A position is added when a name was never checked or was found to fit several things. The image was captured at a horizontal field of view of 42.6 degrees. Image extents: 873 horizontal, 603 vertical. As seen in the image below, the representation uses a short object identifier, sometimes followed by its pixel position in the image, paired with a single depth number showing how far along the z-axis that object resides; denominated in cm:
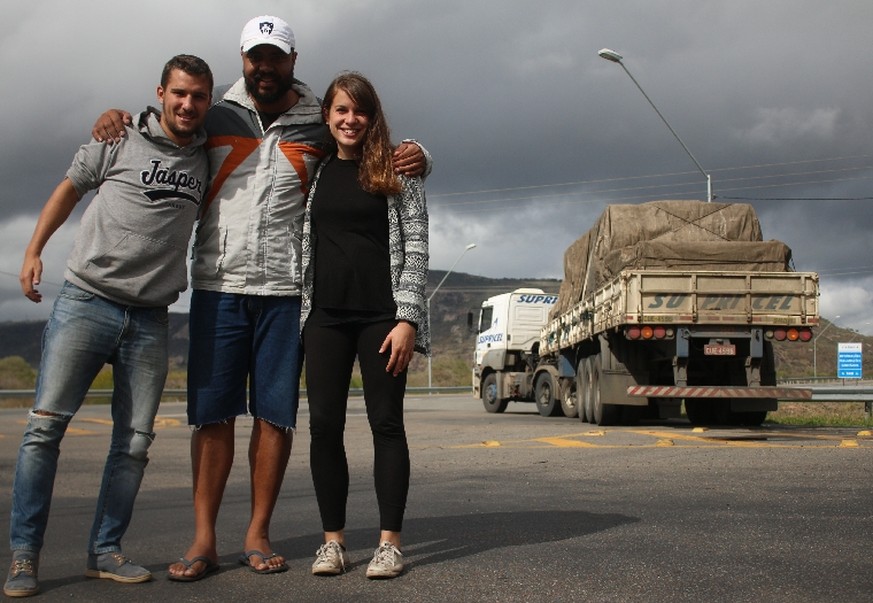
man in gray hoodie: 432
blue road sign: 4263
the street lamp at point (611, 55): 2320
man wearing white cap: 463
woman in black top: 455
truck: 1493
